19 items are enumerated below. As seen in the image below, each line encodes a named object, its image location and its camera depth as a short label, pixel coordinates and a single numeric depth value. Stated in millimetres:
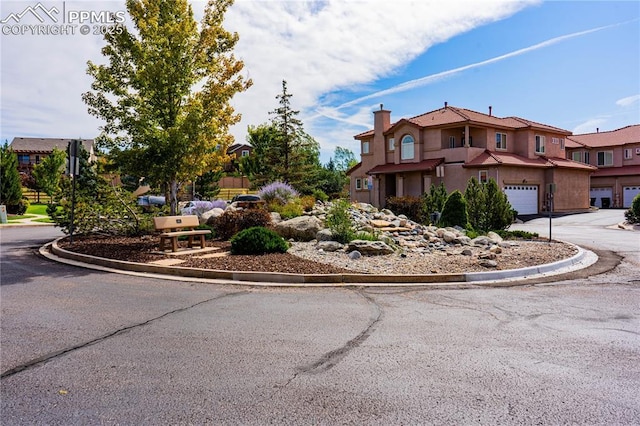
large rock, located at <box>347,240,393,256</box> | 11281
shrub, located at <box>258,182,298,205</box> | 17897
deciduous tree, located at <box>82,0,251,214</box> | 12312
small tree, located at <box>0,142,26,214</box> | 31812
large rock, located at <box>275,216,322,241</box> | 13672
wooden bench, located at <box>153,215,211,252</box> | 11725
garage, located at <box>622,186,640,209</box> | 42000
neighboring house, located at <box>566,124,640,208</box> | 42688
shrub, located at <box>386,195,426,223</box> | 21039
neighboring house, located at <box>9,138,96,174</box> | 66062
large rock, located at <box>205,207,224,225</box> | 15870
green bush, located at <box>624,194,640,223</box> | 23891
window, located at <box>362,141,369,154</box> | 40338
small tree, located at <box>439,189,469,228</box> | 16844
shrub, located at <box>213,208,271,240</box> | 13805
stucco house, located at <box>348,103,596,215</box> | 32000
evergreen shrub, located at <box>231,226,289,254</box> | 11219
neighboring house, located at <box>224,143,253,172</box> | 67938
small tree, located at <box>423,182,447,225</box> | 20547
